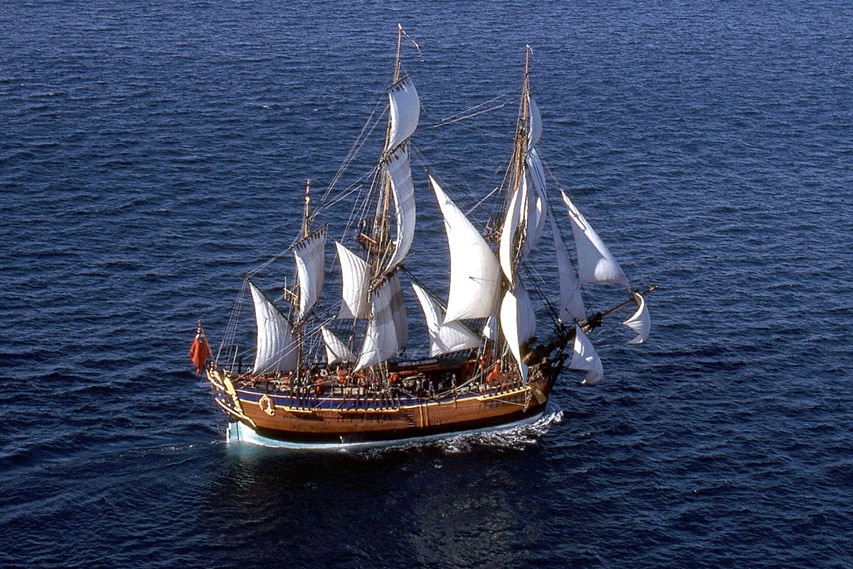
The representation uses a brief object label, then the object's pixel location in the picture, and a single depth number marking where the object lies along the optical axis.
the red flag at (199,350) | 120.31
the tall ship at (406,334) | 120.81
